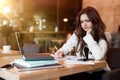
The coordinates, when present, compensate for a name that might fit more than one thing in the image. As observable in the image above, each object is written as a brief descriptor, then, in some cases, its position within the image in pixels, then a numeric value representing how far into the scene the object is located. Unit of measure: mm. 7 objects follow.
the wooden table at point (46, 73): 1024
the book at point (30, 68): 1108
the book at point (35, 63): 1155
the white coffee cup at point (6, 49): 2324
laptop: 1203
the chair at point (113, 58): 1992
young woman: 1741
